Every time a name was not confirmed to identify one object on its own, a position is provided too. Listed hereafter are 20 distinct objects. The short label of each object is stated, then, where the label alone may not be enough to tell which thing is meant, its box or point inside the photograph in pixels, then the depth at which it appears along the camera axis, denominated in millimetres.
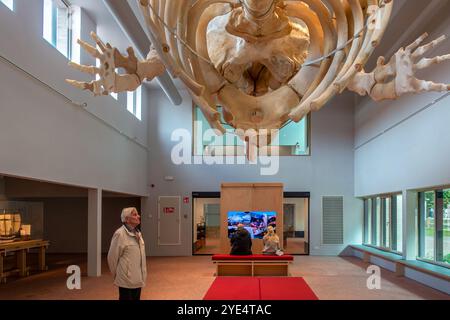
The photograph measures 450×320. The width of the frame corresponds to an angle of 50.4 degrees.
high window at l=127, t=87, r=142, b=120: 16844
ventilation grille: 18281
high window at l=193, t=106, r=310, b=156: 18625
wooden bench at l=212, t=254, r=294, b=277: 11312
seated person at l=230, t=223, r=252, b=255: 11576
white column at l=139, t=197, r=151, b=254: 18531
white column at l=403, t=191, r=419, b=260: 12359
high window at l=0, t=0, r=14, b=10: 8047
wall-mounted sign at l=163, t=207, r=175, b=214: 18578
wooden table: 11482
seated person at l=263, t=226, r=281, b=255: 11898
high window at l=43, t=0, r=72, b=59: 10096
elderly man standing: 4723
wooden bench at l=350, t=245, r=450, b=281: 10032
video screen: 15500
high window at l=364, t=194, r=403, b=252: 14477
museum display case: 12320
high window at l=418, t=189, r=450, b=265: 11016
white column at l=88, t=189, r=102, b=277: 12461
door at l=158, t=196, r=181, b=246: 18500
